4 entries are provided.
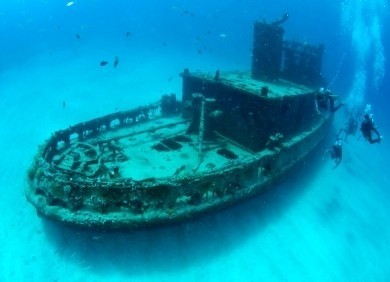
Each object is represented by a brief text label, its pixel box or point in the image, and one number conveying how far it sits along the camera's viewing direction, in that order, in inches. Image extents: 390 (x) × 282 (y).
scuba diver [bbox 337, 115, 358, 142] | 726.5
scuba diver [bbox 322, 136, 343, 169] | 482.0
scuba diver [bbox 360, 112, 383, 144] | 429.7
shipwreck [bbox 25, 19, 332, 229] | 277.4
